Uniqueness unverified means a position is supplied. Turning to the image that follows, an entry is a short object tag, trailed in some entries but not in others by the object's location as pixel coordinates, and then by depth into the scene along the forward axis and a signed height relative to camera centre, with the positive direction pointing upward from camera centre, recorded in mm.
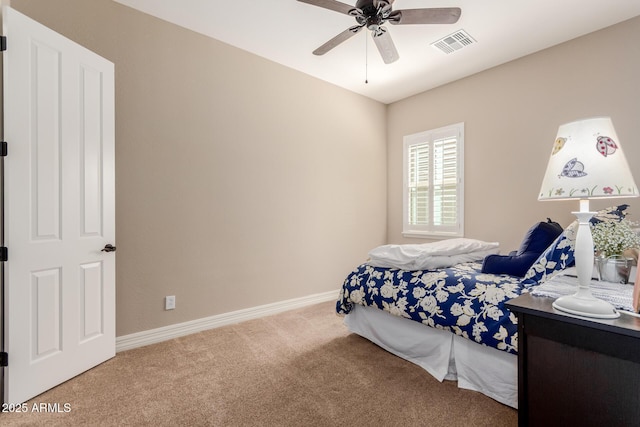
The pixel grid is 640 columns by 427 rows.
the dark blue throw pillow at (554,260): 1700 -277
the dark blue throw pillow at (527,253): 2008 -279
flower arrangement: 1616 -143
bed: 1760 -644
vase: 1561 -293
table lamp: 1064 +124
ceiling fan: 1956 +1337
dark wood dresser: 983 -560
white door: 1780 +20
